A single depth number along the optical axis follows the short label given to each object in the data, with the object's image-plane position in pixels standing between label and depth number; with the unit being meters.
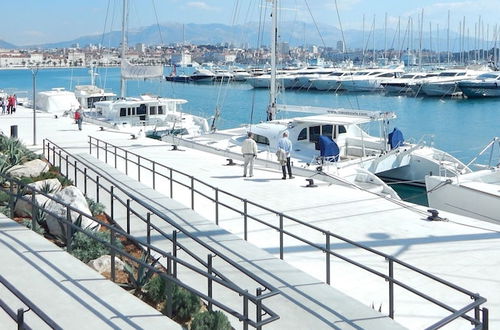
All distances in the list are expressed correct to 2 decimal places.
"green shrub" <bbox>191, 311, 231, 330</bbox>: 6.70
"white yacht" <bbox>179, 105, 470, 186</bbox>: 24.44
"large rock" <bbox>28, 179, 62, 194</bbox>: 13.43
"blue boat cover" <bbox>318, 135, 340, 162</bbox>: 22.98
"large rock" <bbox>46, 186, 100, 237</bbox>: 10.86
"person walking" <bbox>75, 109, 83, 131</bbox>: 32.66
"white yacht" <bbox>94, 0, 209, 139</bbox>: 38.12
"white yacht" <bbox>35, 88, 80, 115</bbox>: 46.03
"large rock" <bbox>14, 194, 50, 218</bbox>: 12.12
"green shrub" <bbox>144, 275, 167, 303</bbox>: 8.16
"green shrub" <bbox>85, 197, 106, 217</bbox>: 12.53
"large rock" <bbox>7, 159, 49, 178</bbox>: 15.70
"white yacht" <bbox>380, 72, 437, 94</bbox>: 93.50
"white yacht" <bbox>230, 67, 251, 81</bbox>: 133.73
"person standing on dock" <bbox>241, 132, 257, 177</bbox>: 18.70
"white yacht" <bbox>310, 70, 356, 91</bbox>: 104.40
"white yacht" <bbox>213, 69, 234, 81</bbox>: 141.23
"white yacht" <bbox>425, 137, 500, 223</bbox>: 17.36
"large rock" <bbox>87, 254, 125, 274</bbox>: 9.16
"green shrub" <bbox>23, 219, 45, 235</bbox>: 10.77
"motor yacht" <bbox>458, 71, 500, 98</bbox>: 84.29
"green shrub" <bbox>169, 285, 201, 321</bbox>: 7.59
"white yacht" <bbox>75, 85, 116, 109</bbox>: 48.28
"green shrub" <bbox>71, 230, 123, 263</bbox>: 9.68
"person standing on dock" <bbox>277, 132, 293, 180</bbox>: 18.53
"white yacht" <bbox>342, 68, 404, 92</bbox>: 99.06
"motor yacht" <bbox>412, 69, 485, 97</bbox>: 87.81
